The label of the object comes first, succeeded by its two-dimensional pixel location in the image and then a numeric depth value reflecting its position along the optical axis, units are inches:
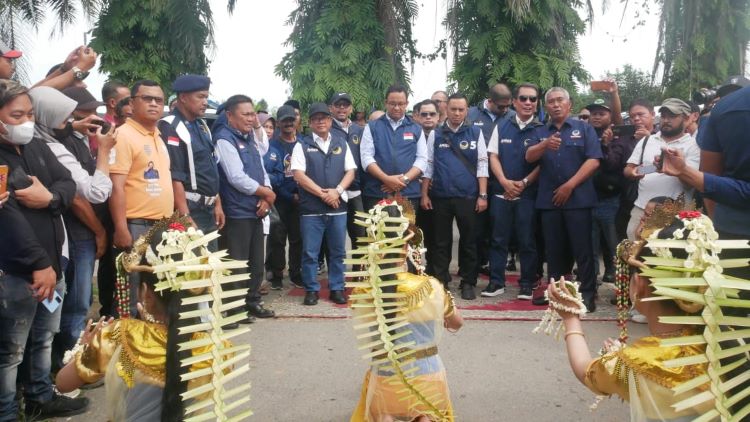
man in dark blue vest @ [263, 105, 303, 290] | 283.7
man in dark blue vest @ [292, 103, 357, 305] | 251.9
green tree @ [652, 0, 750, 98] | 348.2
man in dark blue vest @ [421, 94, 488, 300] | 262.8
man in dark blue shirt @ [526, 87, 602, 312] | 236.8
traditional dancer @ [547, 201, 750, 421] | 70.5
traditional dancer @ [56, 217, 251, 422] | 83.0
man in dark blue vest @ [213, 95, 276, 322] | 227.3
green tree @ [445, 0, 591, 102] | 377.7
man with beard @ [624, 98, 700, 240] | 215.2
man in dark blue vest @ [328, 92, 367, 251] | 270.4
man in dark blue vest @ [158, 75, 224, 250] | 200.7
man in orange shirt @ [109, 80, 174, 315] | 172.9
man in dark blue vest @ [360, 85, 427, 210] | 261.6
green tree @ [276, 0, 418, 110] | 384.8
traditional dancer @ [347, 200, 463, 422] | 113.3
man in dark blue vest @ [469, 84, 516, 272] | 278.5
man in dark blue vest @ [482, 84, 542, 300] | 256.8
